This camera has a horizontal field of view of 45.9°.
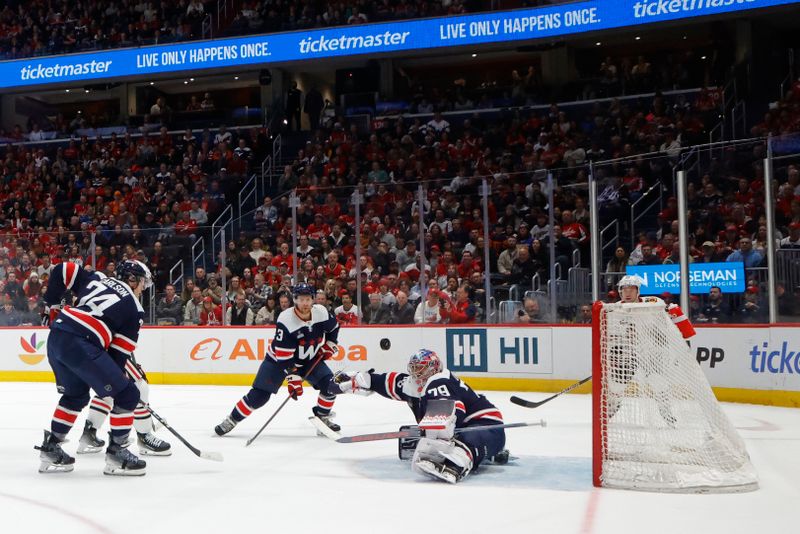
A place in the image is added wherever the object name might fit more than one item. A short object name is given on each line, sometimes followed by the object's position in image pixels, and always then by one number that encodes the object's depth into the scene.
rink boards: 8.41
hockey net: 4.74
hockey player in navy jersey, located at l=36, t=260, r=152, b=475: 5.18
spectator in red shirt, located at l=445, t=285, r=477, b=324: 10.02
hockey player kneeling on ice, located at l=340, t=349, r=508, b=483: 4.95
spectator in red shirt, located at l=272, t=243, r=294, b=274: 10.83
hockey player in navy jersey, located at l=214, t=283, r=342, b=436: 6.81
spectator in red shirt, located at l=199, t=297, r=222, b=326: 11.27
